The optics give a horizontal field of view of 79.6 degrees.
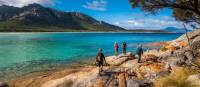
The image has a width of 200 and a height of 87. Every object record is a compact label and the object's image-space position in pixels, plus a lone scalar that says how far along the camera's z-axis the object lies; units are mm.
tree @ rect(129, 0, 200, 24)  6421
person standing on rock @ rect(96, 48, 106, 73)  10343
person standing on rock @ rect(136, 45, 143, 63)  11828
